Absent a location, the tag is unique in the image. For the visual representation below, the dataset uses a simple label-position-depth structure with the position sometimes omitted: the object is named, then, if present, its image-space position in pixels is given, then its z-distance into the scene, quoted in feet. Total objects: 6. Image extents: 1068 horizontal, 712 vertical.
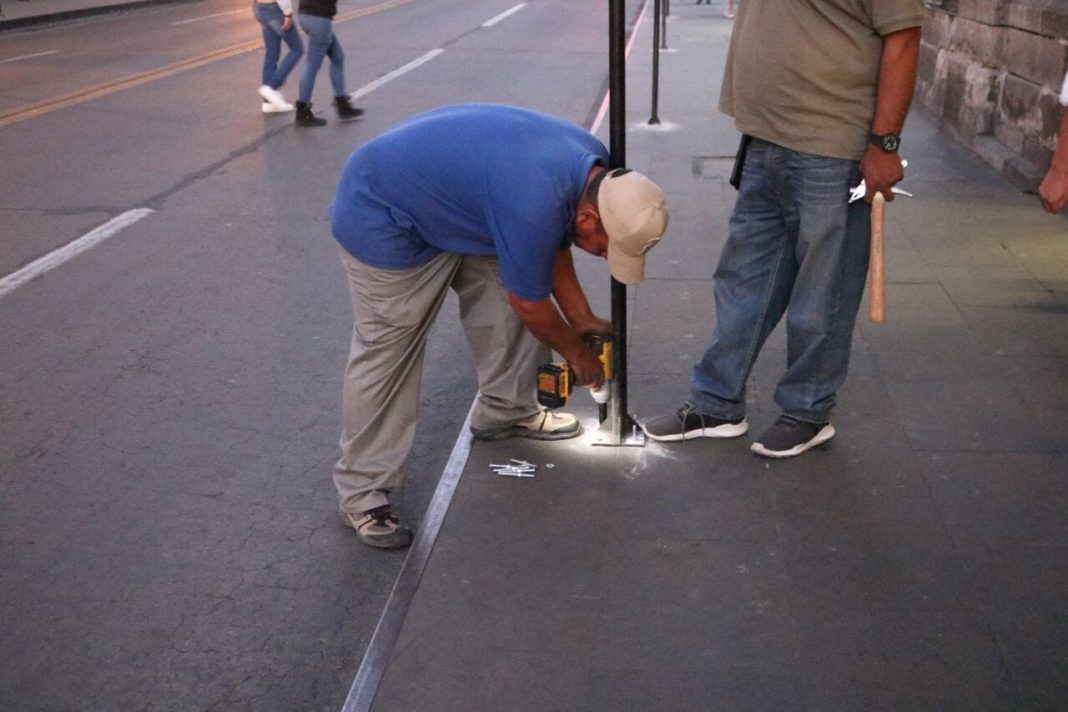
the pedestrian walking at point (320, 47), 38.63
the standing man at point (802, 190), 12.70
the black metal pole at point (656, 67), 33.78
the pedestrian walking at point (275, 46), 40.04
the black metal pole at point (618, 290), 13.04
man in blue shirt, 11.13
